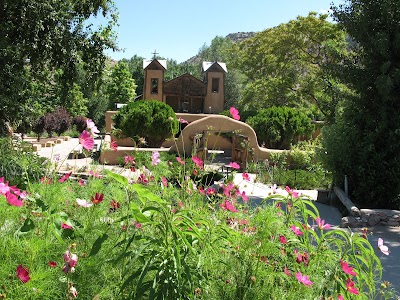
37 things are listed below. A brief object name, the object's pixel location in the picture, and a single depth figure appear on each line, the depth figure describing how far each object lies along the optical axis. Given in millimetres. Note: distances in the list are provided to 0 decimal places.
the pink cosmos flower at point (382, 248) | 2016
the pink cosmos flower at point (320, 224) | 2028
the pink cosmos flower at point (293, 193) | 2146
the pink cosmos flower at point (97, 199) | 1735
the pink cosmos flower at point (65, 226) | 1600
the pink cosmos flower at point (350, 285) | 1608
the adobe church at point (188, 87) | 29345
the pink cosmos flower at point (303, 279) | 1483
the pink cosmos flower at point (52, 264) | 1486
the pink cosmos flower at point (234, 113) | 2654
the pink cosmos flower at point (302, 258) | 1716
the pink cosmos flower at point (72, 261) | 1369
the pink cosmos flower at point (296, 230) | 1866
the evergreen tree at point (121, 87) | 42312
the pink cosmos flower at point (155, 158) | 2559
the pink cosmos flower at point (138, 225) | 1761
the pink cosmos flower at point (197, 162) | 2571
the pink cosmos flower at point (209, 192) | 2514
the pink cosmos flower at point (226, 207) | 2033
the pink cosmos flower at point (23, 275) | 1301
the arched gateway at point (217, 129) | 14102
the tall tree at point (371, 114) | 8320
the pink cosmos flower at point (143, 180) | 2594
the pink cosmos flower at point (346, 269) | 1588
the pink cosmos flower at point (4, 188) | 1651
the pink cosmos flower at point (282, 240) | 1754
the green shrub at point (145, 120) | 17578
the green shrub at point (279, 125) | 19453
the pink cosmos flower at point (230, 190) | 2400
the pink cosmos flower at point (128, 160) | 2786
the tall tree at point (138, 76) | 51812
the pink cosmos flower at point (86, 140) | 2004
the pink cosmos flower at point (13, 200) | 1566
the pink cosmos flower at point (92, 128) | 2084
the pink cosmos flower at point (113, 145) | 2996
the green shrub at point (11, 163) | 6019
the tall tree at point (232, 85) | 41500
